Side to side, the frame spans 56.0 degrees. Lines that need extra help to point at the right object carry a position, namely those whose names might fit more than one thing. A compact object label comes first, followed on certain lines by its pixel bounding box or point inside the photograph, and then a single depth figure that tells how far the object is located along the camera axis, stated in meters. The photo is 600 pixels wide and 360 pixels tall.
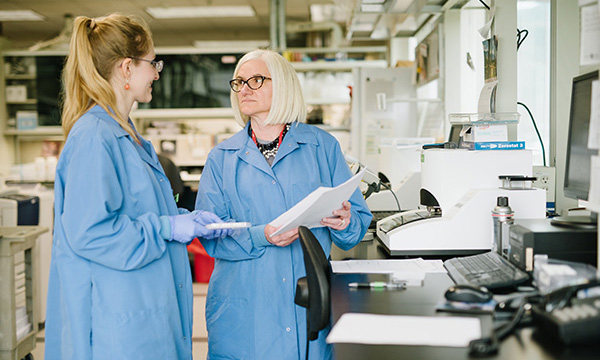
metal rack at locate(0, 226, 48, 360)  2.71
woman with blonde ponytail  1.43
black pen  1.49
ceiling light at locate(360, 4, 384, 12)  3.54
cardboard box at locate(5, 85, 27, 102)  6.33
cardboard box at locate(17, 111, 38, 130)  6.30
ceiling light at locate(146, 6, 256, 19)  7.64
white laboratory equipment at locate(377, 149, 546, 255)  1.92
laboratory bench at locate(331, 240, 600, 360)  0.99
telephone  0.98
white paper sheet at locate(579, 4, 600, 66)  1.34
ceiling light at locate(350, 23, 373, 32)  4.63
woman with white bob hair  1.80
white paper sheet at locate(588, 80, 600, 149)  1.29
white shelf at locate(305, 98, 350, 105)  6.03
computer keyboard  1.40
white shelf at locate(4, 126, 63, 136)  6.31
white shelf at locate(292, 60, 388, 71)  6.07
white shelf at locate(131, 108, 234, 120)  6.20
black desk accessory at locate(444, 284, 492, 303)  1.25
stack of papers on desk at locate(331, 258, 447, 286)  1.60
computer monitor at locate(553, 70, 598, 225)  1.50
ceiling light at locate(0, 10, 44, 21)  7.61
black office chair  1.40
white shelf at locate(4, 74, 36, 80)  6.32
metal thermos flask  1.71
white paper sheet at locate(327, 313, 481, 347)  1.09
